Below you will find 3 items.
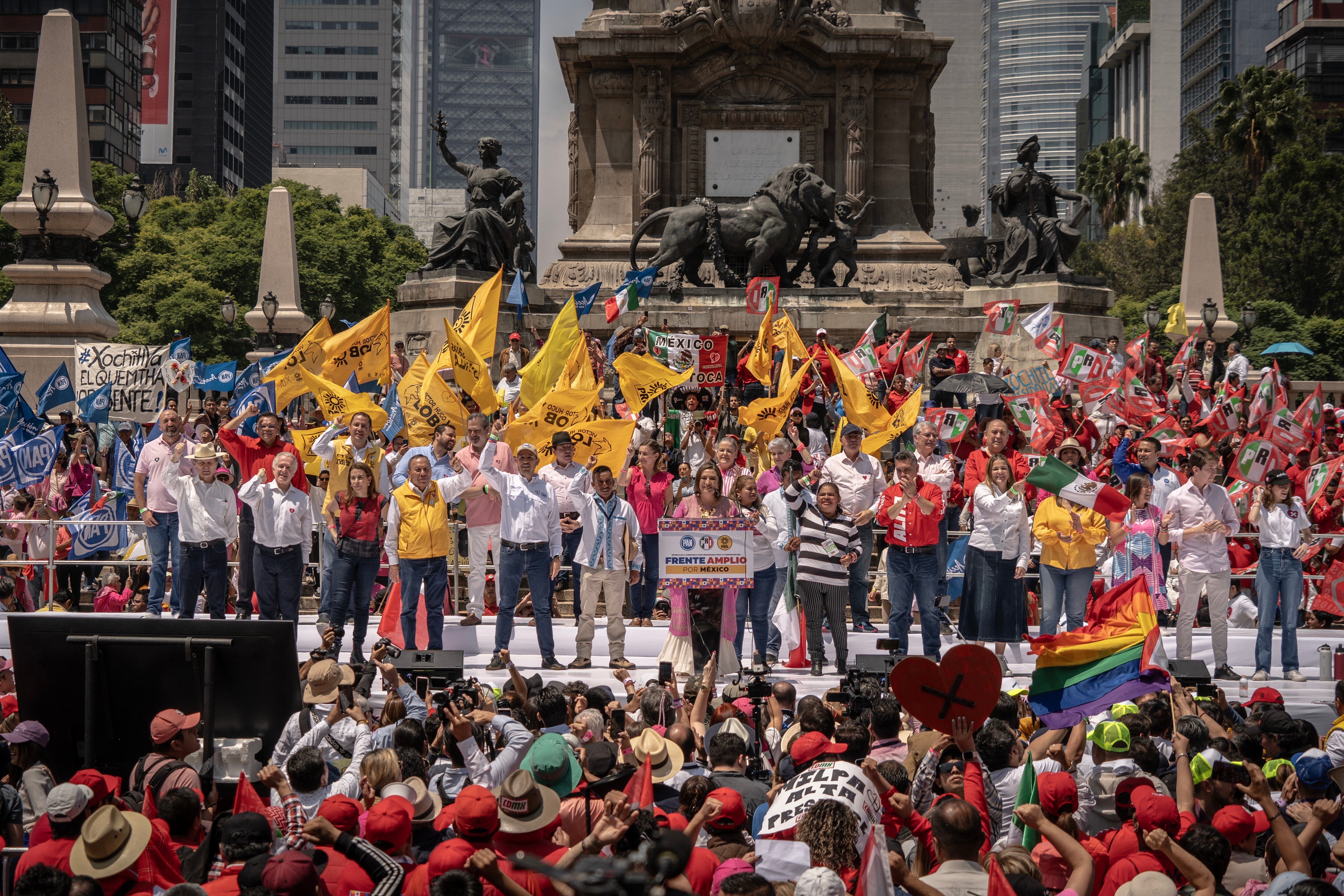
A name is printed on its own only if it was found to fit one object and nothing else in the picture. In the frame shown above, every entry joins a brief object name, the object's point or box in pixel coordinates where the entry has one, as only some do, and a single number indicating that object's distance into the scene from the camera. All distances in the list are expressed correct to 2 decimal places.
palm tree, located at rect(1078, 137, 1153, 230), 85.81
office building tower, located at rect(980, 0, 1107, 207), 188.25
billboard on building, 116.06
